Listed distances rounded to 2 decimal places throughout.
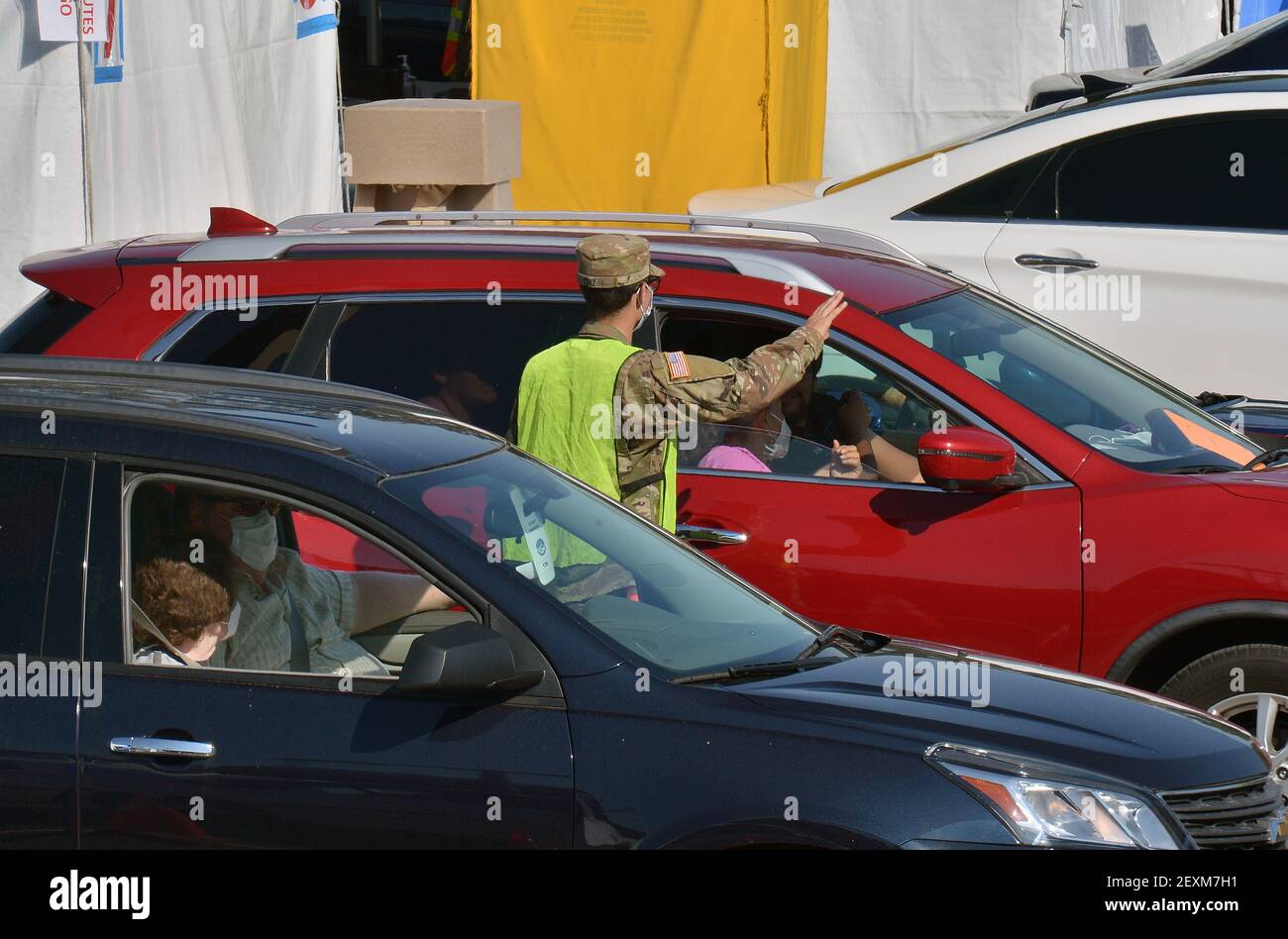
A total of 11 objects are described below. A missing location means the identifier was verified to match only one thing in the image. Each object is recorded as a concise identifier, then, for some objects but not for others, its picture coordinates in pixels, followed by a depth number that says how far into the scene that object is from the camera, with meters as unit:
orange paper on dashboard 10.45
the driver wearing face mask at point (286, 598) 6.91
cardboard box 17.61
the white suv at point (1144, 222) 14.65
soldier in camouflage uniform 9.32
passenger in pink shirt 10.03
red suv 9.45
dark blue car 6.26
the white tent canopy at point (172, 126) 18.27
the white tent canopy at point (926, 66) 24.03
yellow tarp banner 23.39
